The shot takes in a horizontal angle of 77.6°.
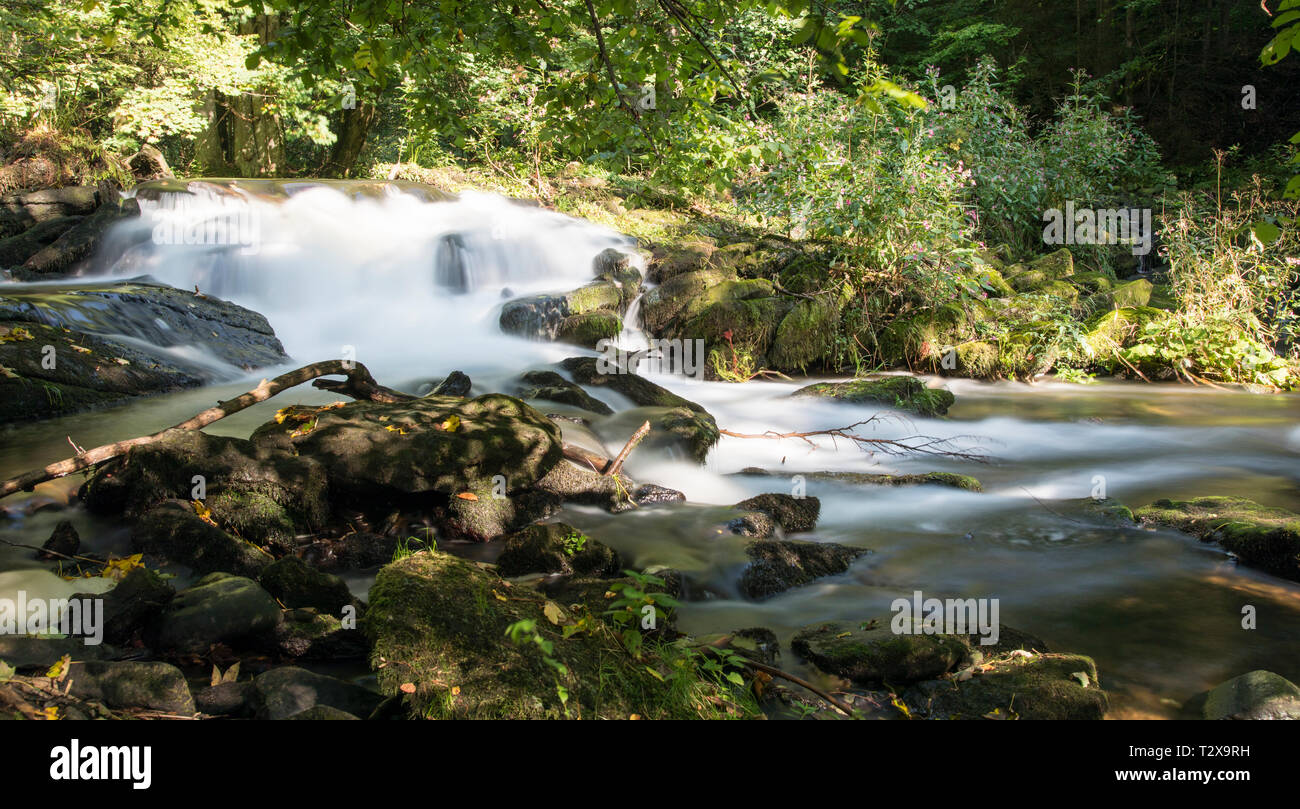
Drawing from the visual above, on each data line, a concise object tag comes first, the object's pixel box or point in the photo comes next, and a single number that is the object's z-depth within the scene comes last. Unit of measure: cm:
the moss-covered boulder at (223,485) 452
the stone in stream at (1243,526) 469
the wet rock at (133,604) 327
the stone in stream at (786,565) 457
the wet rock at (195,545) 400
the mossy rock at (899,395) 892
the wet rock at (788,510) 555
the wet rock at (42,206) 1263
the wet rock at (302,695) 268
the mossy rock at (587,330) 1084
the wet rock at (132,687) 252
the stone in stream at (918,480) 655
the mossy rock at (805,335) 1103
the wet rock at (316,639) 337
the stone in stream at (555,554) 447
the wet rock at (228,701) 273
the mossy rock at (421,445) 501
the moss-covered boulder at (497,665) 257
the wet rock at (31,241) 1138
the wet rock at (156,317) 782
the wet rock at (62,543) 401
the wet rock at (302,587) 370
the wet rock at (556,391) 753
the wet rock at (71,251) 1098
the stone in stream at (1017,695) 314
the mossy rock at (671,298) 1150
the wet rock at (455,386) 732
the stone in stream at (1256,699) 311
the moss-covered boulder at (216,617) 326
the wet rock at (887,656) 340
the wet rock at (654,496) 588
